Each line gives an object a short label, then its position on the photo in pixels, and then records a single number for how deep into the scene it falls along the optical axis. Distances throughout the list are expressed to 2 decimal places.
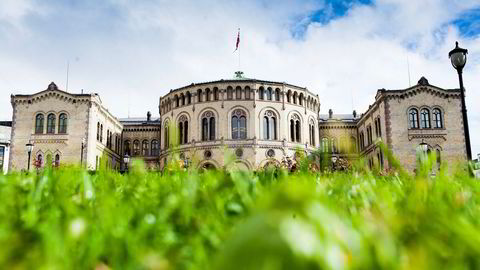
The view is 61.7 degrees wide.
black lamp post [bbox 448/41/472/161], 14.38
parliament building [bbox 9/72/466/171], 41.78
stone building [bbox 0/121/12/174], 45.11
